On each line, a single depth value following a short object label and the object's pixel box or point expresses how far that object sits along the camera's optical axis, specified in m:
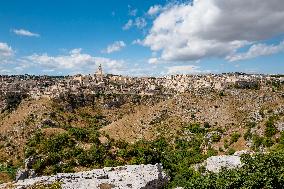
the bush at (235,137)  78.19
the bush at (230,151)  70.59
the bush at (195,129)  95.78
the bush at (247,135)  75.88
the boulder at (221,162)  50.83
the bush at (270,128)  71.64
